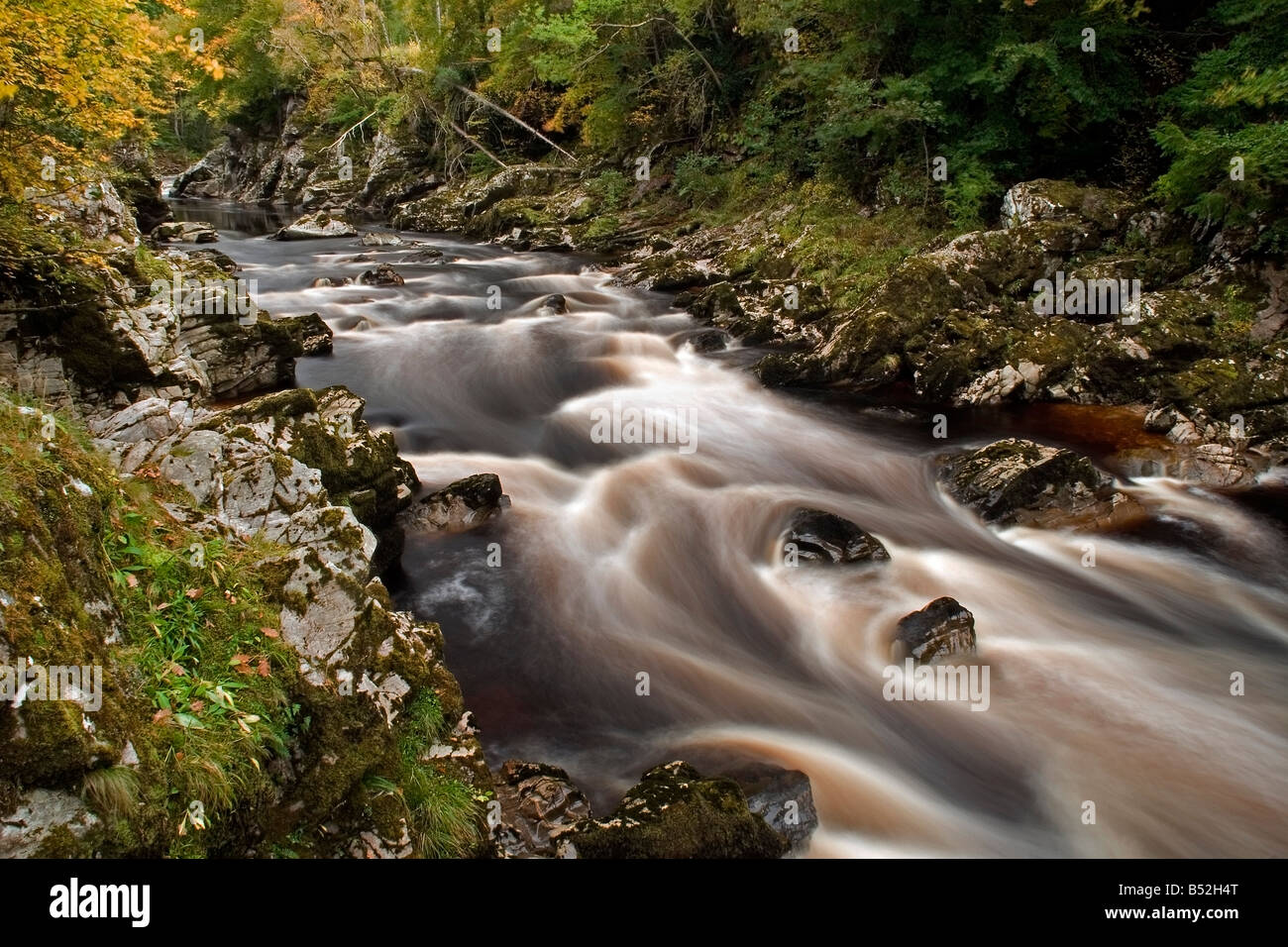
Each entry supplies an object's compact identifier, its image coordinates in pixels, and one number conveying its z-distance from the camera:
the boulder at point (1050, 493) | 8.62
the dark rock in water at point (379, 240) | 25.12
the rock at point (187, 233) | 23.28
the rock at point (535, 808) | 4.05
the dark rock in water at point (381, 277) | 19.09
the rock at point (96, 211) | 10.56
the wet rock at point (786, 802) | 4.63
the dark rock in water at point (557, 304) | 17.05
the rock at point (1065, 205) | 13.03
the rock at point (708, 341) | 14.86
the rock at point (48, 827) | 2.48
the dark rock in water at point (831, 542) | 7.90
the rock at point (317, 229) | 26.44
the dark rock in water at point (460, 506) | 8.20
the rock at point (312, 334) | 13.23
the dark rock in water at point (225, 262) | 17.20
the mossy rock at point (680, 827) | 4.02
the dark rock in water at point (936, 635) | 6.50
